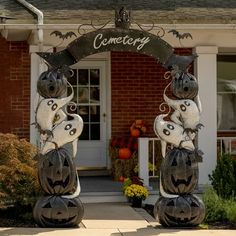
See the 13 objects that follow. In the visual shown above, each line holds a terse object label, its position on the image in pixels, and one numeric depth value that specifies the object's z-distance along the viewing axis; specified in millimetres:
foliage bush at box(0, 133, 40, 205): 10109
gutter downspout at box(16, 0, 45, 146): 11641
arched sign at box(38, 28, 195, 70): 9523
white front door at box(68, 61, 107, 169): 14672
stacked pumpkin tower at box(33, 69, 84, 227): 9344
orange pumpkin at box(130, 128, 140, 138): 13930
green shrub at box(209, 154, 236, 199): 11414
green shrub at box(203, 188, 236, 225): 10359
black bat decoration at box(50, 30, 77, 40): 9312
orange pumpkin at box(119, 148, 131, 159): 13596
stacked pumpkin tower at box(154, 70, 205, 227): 9461
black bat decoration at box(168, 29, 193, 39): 9680
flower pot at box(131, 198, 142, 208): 11859
